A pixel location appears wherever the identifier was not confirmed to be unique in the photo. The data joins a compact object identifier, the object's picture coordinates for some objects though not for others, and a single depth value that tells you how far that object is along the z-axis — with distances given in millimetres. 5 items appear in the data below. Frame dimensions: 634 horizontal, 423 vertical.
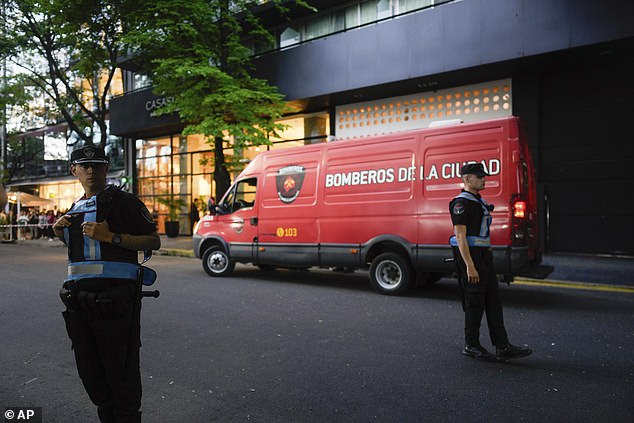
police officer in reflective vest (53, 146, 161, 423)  2498
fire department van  6941
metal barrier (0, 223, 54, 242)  23703
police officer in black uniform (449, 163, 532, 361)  4375
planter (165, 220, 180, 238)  21869
